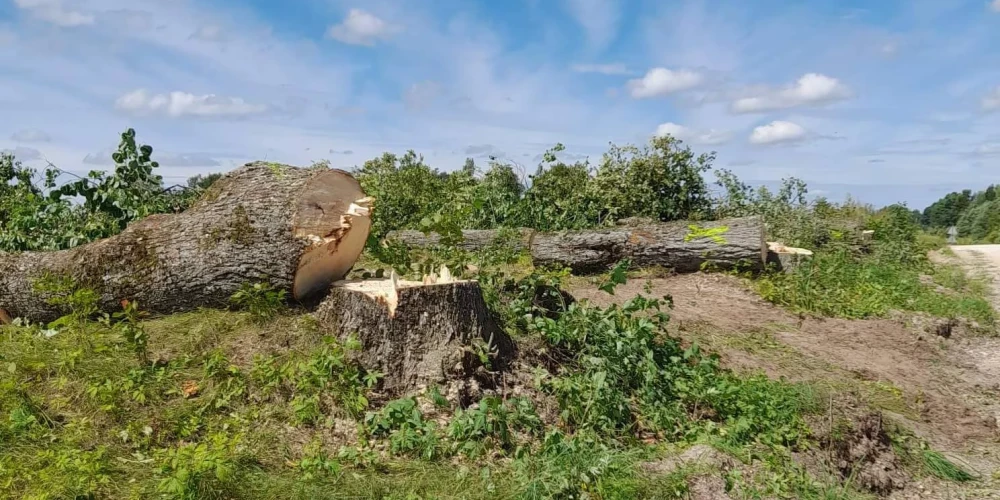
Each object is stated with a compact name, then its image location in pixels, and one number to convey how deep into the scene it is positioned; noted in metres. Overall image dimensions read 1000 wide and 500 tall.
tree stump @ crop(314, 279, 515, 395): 4.38
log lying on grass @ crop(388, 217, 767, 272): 8.45
